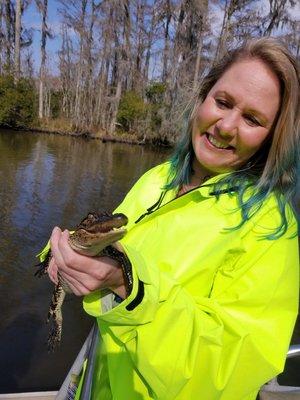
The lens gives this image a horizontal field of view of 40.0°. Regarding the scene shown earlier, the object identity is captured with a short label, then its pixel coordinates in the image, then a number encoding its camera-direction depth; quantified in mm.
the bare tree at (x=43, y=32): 33497
